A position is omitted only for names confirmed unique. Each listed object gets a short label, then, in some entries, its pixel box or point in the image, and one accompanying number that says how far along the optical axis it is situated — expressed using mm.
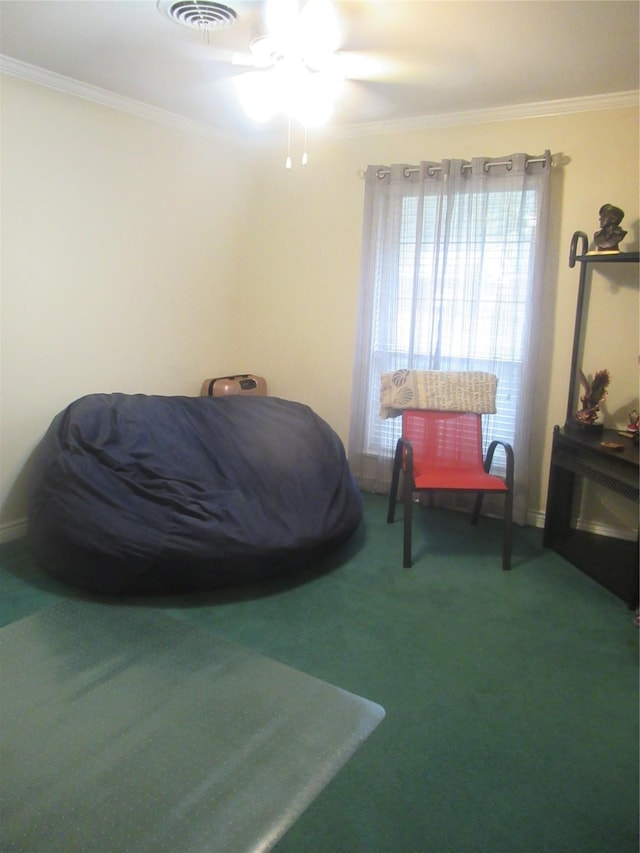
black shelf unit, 3107
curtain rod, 3467
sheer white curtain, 3553
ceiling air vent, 2232
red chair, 3391
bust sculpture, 3127
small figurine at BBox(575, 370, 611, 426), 3264
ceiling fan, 2230
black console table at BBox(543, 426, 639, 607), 2852
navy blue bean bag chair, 2654
